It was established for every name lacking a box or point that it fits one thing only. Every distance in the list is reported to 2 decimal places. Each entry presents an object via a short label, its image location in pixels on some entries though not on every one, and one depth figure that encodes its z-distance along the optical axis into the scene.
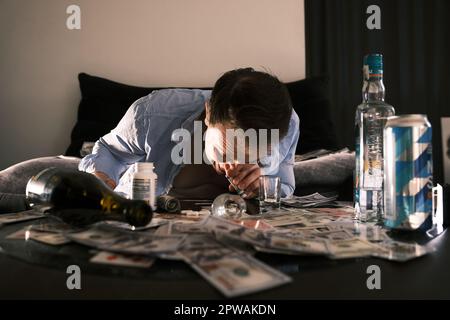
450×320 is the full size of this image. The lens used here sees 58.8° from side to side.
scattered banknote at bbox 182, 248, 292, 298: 0.43
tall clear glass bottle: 0.84
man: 1.18
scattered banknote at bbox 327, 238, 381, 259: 0.56
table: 0.43
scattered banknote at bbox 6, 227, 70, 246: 0.63
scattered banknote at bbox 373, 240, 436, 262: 0.55
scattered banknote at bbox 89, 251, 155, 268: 0.51
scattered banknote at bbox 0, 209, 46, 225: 0.84
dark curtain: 2.70
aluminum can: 0.68
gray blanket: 1.52
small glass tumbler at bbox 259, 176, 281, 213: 1.06
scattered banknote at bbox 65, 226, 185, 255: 0.54
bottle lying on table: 0.67
